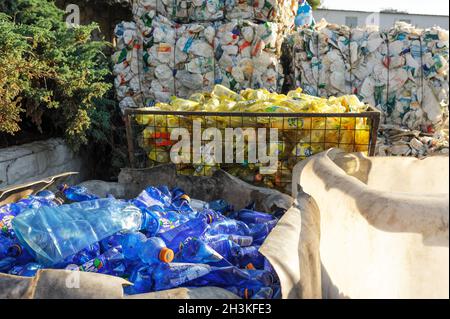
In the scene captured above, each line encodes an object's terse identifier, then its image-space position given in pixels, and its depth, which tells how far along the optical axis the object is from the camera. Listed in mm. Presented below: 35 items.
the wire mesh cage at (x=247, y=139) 3293
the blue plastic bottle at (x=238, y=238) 2148
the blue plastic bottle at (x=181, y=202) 2693
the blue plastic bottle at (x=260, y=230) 2256
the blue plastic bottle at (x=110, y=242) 2000
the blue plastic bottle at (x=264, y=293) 1524
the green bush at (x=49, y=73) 3225
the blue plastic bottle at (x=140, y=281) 1682
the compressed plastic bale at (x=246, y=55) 4684
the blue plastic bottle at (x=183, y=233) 2057
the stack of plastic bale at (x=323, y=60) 4957
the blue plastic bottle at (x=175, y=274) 1658
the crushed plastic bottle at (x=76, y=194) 2777
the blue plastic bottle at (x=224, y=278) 1687
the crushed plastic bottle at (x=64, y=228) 1854
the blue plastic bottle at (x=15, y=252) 1946
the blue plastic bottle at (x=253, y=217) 2553
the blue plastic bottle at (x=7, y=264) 1904
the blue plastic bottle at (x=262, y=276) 1700
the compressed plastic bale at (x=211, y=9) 4859
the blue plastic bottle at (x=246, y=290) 1563
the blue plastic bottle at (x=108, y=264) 1832
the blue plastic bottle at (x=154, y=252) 1765
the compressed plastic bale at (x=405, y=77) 4871
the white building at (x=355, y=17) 14567
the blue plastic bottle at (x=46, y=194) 2690
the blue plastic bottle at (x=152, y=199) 2578
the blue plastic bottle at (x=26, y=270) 1797
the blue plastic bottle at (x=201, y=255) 1847
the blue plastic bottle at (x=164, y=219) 2219
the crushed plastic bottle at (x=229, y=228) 2312
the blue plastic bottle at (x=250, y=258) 1962
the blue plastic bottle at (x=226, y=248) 2014
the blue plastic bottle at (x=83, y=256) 1856
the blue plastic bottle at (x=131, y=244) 1918
